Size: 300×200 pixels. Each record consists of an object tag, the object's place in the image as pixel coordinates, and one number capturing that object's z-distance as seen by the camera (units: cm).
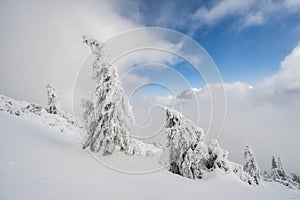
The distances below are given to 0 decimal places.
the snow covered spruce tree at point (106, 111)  1449
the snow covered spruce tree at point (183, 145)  1556
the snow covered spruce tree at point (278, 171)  5246
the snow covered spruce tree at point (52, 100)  3803
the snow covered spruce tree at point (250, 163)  3716
